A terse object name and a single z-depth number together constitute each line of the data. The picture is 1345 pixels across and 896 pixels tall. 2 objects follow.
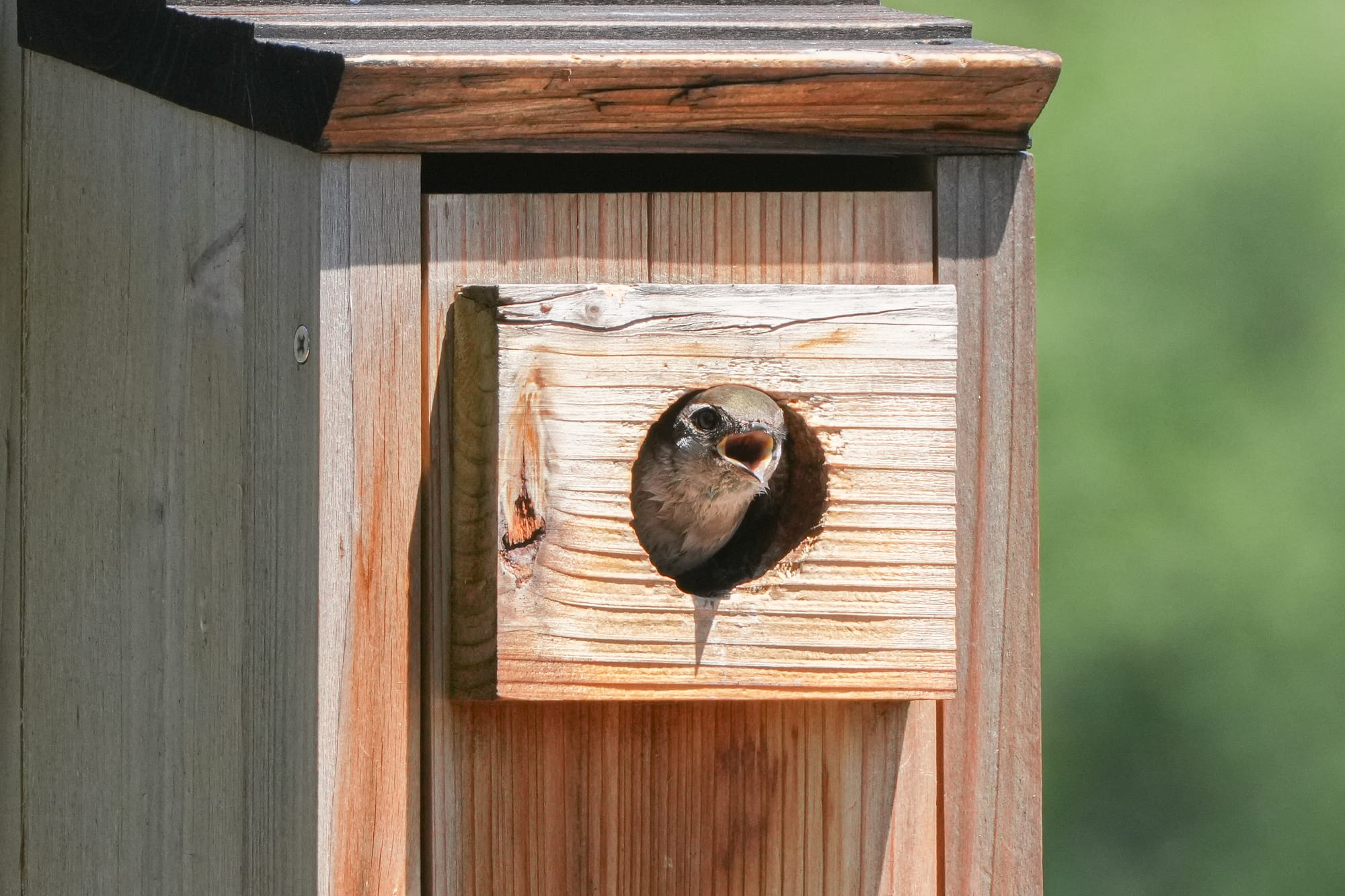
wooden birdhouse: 3.49
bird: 3.57
